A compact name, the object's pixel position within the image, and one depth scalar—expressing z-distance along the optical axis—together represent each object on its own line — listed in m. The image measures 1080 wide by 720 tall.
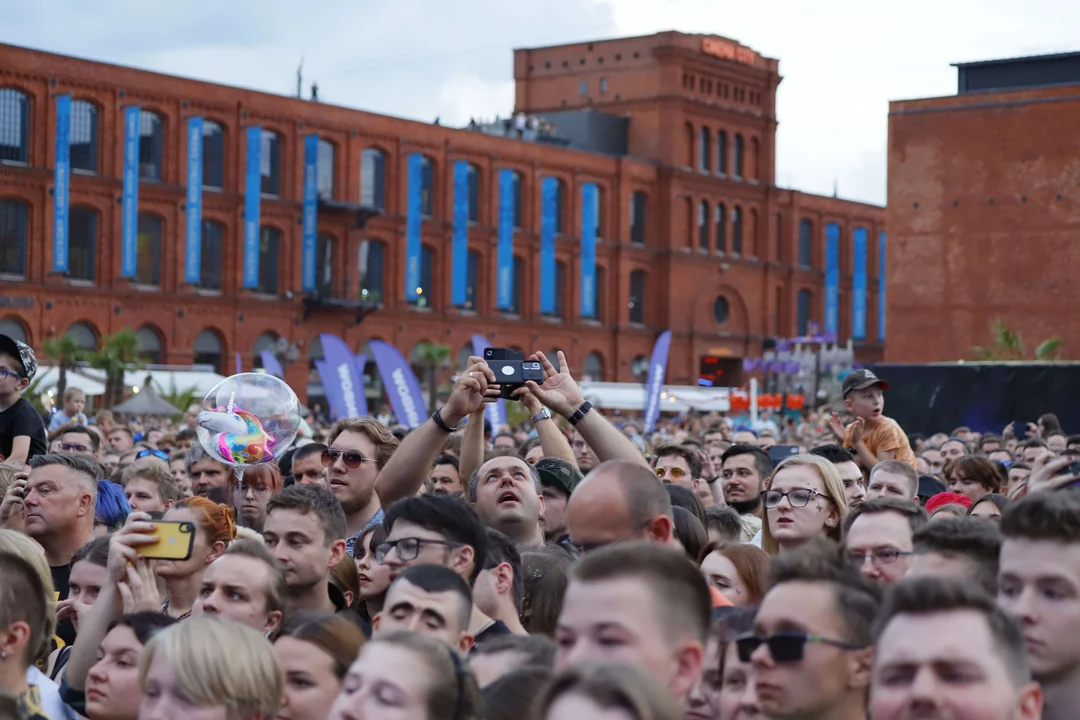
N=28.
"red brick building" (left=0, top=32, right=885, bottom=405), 52.09
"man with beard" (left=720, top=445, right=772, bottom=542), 10.14
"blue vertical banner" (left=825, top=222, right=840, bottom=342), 77.06
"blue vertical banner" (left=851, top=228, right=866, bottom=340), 79.12
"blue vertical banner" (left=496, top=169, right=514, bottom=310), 63.19
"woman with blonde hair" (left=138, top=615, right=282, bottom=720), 4.43
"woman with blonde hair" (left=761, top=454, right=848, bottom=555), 7.28
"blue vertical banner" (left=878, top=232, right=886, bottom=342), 80.75
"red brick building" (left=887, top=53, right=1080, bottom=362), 42.94
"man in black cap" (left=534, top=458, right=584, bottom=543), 8.19
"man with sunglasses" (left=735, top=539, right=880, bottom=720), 4.15
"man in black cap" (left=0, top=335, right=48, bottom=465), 9.23
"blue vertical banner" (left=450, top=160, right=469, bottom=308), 61.75
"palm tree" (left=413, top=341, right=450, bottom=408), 59.81
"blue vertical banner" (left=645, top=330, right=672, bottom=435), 29.00
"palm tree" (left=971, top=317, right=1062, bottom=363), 40.80
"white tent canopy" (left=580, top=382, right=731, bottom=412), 59.19
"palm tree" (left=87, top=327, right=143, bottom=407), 45.28
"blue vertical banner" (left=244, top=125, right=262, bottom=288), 55.31
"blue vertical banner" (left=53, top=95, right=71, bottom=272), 50.12
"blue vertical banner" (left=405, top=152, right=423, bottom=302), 60.56
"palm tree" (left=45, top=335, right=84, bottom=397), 47.09
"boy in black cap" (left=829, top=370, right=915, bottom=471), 11.06
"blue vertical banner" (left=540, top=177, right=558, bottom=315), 65.00
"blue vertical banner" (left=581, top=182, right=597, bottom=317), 65.88
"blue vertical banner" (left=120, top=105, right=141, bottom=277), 51.91
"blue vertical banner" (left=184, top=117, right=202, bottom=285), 53.09
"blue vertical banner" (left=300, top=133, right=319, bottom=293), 57.59
